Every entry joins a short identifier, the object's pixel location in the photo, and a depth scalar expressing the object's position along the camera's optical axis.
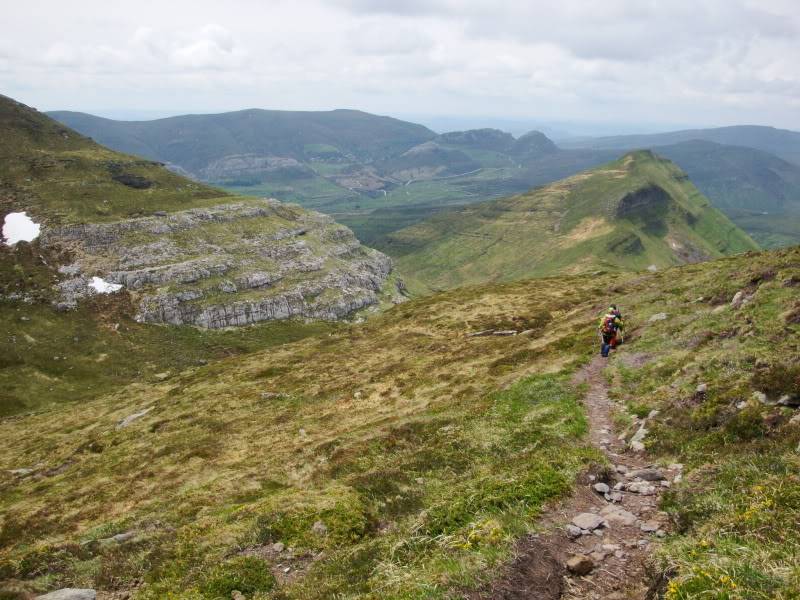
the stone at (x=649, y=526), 13.18
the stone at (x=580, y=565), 11.40
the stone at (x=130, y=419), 64.62
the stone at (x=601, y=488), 15.83
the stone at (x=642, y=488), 15.43
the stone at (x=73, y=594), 16.81
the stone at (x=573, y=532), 12.97
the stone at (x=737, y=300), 33.08
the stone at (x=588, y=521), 13.34
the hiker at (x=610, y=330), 36.88
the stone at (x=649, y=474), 16.45
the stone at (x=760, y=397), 18.02
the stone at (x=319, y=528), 18.69
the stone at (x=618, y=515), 13.75
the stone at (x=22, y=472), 54.78
